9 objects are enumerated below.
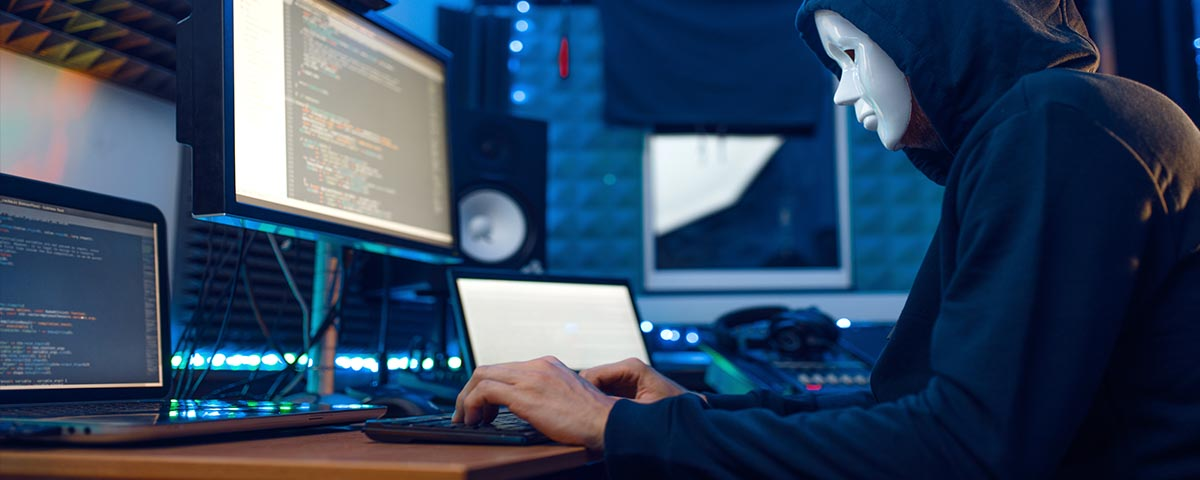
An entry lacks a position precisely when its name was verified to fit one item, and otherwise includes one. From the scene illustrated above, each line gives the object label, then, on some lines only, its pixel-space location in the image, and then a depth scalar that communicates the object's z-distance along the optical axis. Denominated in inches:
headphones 80.0
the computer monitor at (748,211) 121.9
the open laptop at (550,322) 60.1
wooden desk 21.9
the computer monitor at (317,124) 42.3
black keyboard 29.8
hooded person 27.6
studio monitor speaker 79.4
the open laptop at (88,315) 35.9
